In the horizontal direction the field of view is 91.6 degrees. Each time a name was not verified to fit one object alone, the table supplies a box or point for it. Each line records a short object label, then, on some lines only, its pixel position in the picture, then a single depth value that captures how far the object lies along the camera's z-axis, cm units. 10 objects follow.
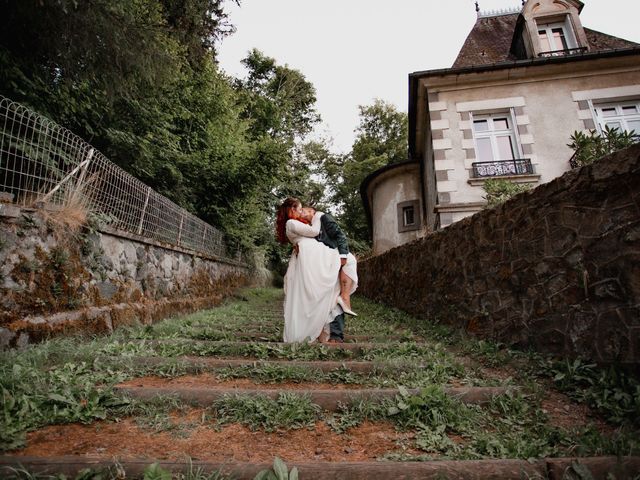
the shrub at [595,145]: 570
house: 914
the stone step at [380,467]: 131
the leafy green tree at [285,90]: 1974
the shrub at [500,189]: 786
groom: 375
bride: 358
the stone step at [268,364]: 257
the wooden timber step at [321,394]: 201
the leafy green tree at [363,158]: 2436
